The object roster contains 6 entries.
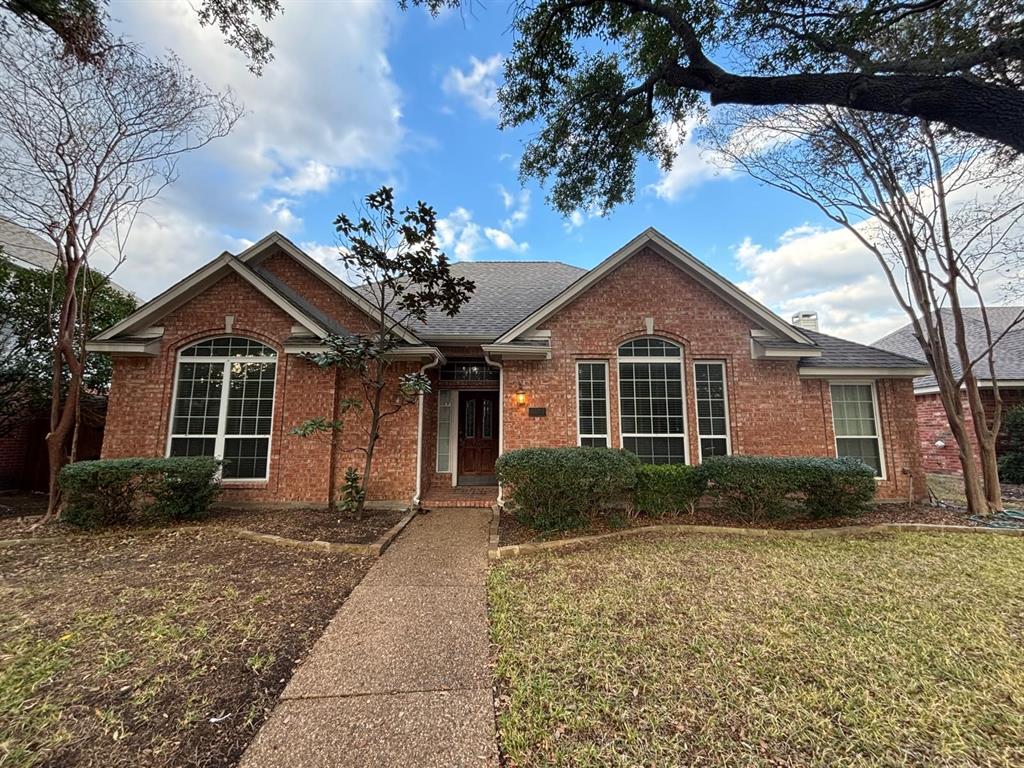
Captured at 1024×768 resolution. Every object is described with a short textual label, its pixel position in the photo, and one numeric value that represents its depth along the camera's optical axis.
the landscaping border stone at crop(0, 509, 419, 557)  5.52
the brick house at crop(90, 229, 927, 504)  7.82
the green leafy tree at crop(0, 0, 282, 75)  5.67
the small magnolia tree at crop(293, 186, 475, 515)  6.54
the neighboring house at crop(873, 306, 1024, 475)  11.69
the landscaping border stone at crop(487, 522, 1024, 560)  5.89
